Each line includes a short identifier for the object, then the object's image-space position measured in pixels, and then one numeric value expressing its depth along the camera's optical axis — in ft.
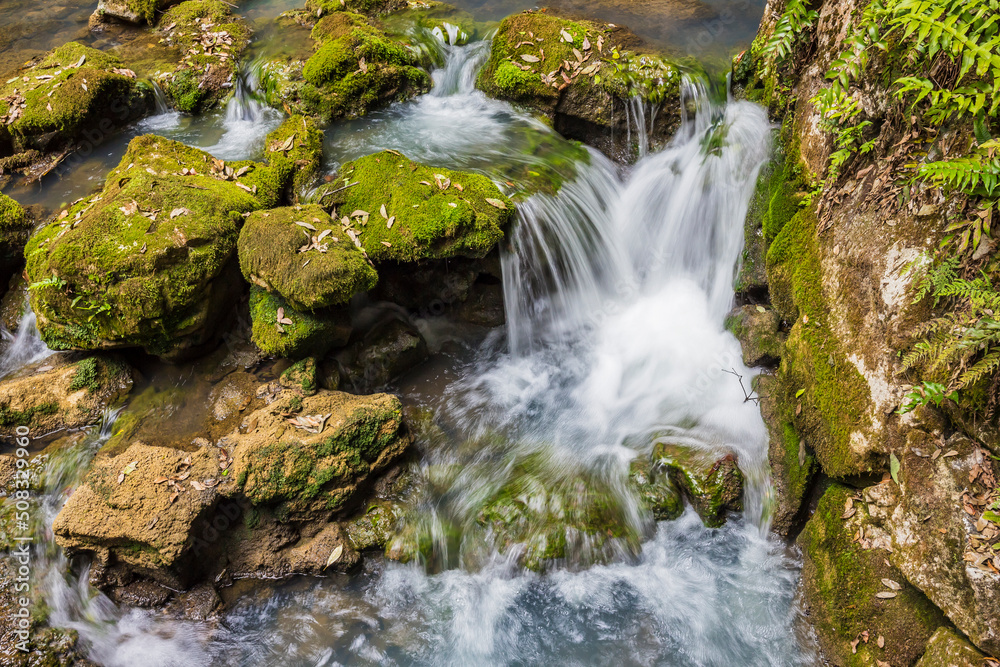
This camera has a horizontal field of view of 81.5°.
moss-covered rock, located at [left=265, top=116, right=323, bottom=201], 22.94
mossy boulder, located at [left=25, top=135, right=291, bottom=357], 17.71
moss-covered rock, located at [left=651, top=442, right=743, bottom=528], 16.93
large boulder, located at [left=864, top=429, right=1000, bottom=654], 11.46
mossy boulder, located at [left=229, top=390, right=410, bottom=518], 16.51
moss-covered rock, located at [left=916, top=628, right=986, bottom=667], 11.43
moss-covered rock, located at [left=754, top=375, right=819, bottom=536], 16.14
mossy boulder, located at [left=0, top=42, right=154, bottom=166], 26.17
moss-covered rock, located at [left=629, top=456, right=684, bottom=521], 17.31
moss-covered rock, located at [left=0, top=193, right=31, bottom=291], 21.08
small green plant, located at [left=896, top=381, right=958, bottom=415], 11.98
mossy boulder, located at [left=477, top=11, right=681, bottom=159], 25.50
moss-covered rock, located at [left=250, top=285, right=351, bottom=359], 18.31
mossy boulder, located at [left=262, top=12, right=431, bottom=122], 27.12
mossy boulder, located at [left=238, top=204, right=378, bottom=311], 17.57
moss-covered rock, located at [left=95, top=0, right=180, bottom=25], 35.09
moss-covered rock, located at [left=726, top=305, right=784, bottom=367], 18.63
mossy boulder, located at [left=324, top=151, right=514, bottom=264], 19.33
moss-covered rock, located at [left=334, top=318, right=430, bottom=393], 20.08
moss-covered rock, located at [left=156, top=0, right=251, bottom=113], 29.45
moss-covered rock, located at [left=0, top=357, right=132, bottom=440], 17.89
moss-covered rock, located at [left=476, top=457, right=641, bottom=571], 16.79
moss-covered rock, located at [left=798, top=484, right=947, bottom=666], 12.88
